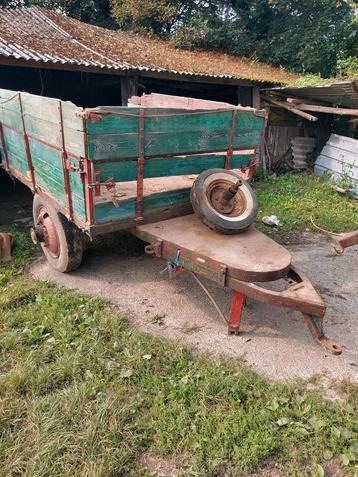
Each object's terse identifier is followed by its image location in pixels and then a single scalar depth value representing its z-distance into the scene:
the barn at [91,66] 7.14
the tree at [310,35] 16.25
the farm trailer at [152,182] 2.71
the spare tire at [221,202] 3.14
